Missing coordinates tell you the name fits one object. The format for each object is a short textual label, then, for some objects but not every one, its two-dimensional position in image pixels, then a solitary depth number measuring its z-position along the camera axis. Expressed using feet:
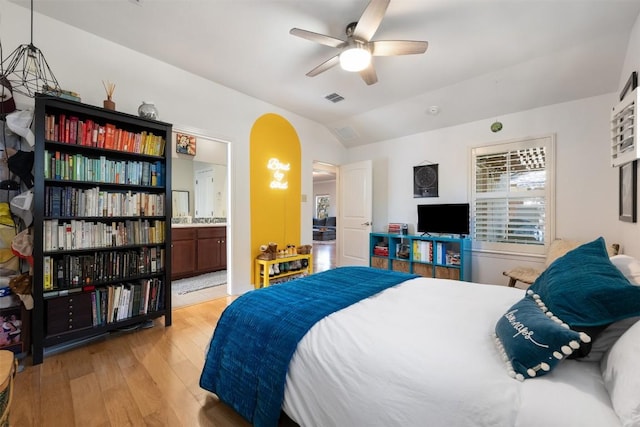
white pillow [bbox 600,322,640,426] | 2.18
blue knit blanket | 4.01
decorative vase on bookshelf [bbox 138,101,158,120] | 8.32
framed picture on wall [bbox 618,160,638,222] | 6.54
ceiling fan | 6.57
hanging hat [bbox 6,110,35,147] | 6.52
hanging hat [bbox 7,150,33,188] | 6.61
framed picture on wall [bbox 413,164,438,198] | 14.08
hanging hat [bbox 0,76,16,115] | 6.53
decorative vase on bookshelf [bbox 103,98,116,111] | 7.68
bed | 2.60
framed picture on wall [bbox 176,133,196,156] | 15.64
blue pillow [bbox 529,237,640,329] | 2.85
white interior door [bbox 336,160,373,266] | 15.71
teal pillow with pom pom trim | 2.76
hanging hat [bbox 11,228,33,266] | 6.46
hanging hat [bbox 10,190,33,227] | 6.59
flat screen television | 12.64
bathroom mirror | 16.65
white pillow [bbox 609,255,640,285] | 3.85
